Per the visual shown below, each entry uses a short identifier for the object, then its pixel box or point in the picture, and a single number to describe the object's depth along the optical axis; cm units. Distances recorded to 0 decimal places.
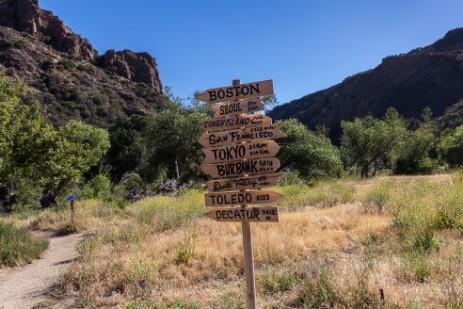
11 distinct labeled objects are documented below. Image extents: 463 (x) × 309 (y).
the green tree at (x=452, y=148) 4053
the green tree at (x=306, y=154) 2028
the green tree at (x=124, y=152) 3834
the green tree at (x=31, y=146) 1007
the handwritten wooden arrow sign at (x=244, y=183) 402
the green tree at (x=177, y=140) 2042
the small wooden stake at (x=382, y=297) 398
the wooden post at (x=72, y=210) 1281
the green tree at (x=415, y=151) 4137
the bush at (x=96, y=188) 2491
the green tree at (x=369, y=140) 3631
